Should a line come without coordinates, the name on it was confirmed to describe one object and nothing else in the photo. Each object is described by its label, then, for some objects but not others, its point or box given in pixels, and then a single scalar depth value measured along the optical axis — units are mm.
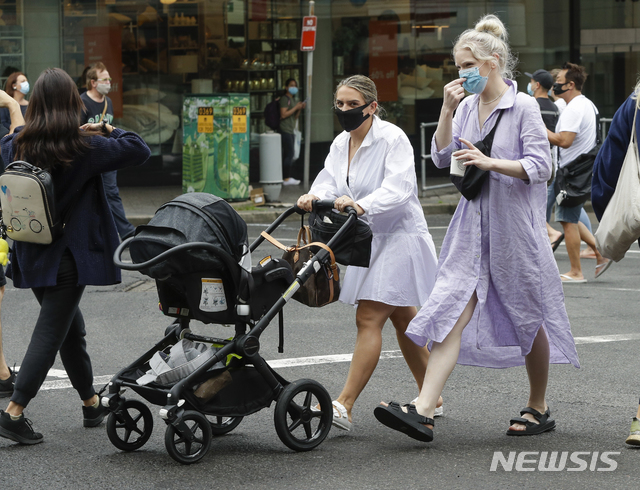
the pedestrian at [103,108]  19516
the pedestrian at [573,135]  16851
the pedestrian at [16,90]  18390
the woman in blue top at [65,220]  8404
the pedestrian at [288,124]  32960
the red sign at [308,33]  28113
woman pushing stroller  8718
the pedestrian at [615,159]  8383
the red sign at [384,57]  34785
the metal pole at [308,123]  28185
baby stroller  7784
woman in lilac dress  8276
